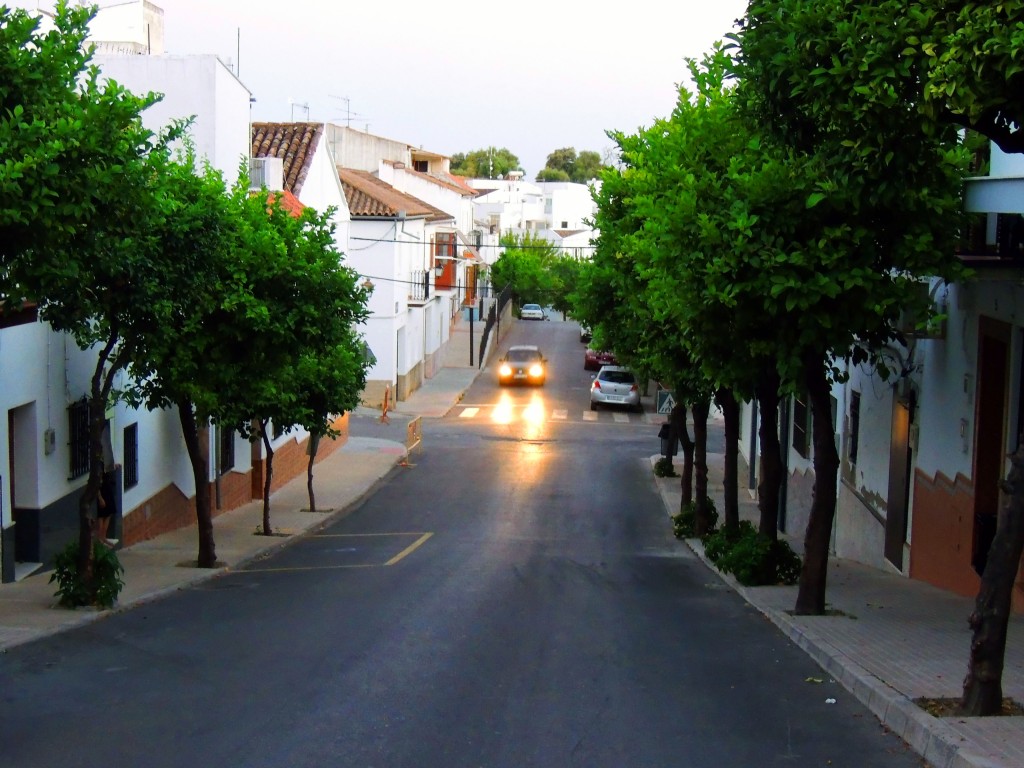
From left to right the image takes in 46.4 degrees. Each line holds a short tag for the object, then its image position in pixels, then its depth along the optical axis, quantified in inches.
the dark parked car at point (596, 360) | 2249.8
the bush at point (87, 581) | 537.0
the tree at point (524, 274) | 3385.8
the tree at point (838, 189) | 342.3
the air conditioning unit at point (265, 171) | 1175.6
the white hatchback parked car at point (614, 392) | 1818.4
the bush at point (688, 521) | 893.8
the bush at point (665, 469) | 1266.0
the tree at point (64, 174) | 372.8
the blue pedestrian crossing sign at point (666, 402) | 1103.0
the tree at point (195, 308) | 559.6
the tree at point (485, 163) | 6166.3
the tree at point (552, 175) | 5999.0
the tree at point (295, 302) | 641.6
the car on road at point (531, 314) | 3474.4
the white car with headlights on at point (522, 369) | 2069.4
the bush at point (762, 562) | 611.2
